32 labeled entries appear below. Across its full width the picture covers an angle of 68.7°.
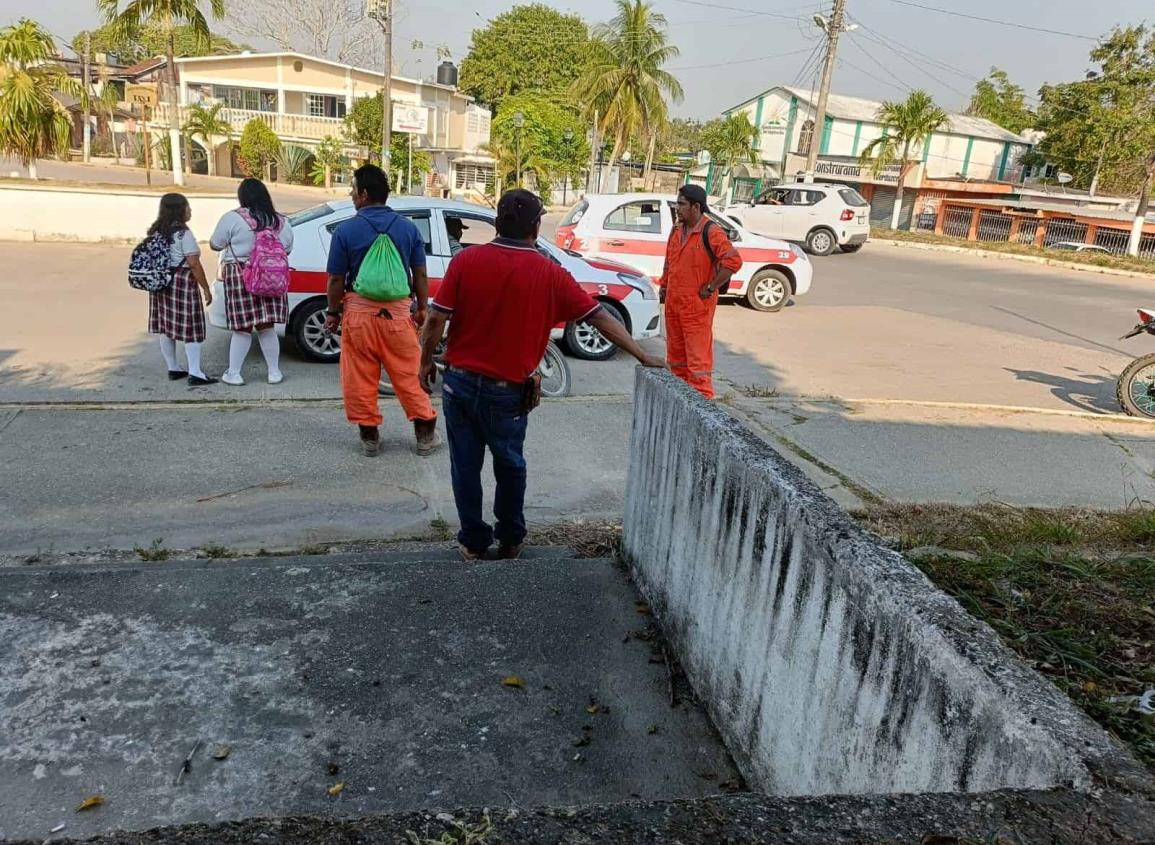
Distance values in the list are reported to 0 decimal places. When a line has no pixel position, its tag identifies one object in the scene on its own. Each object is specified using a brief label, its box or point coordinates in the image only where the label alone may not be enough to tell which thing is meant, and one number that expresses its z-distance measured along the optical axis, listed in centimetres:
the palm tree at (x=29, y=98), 1809
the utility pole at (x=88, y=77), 4127
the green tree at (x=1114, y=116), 3269
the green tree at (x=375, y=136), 3741
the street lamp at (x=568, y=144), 4191
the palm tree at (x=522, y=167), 4012
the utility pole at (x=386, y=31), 2902
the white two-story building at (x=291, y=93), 4359
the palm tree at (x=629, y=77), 4081
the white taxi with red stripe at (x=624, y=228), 1154
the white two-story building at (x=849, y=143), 4838
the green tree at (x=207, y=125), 3938
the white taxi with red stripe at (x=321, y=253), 778
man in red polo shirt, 365
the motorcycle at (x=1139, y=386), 775
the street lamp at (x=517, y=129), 3653
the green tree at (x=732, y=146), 4703
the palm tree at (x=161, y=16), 1950
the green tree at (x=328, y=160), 3994
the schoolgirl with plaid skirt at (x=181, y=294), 657
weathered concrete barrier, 165
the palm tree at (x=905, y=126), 3553
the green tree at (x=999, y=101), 7038
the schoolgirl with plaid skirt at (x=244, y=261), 658
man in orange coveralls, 629
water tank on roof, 4634
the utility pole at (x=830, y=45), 2906
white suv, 2259
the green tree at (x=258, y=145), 4125
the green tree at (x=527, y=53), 5550
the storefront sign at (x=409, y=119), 3306
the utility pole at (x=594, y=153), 4178
